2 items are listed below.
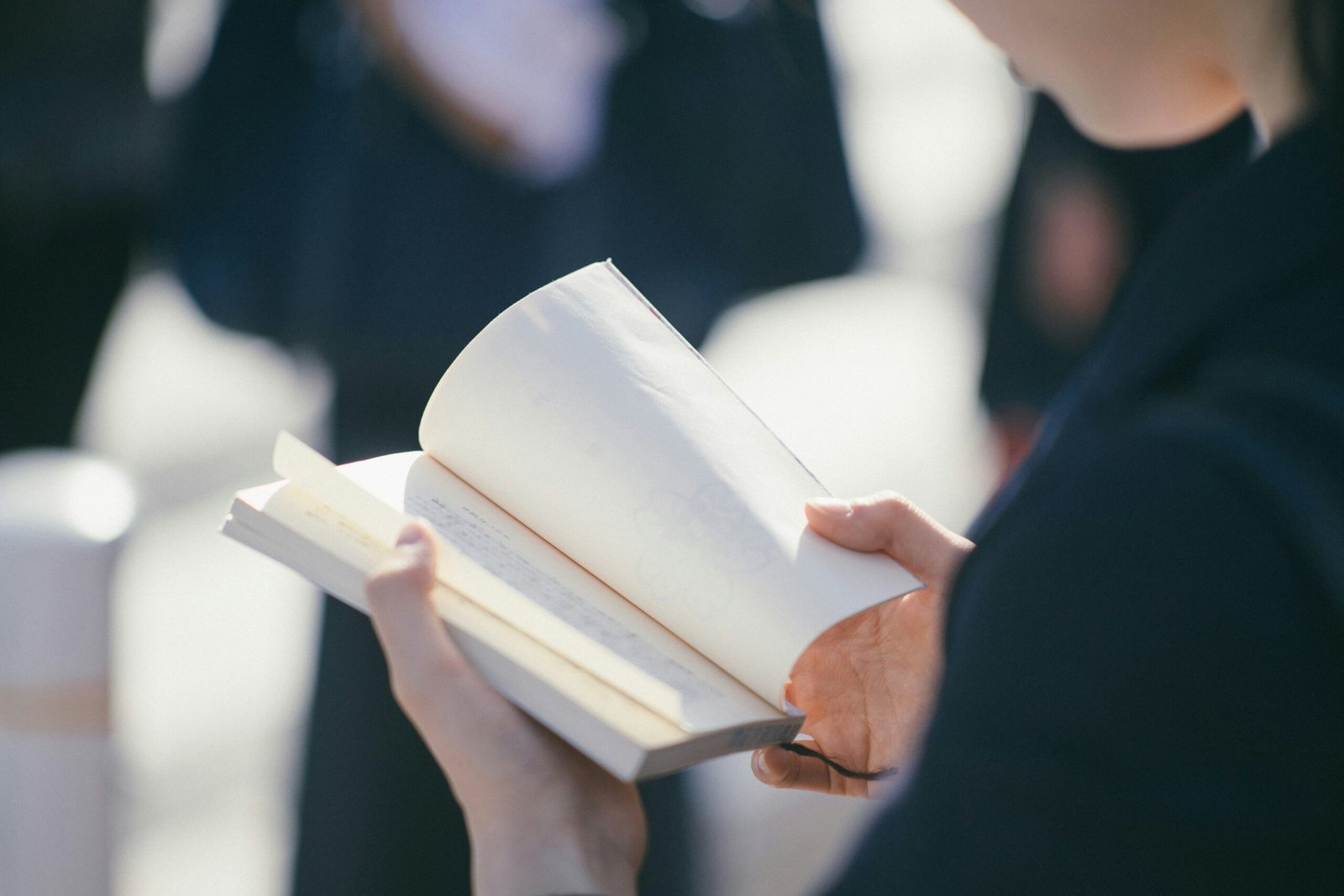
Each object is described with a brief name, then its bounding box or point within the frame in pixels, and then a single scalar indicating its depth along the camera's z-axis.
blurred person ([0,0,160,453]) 2.84
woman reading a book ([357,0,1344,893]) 0.96
